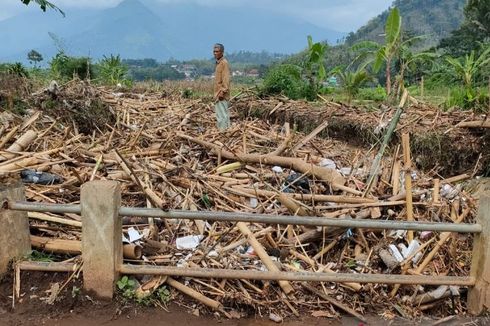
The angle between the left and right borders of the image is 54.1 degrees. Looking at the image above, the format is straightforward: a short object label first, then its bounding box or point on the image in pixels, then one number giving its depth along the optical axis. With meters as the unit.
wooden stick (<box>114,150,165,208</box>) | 4.53
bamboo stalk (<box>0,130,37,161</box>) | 5.24
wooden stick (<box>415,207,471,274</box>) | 3.99
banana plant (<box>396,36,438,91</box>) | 13.30
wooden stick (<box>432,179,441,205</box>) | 4.72
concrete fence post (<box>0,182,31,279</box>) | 3.61
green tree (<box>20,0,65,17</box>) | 9.02
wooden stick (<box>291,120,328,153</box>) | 6.53
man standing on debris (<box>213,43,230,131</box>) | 7.94
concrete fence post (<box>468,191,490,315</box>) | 3.46
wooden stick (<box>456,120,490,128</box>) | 7.20
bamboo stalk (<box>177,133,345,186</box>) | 5.18
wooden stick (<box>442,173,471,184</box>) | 5.47
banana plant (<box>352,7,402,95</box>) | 11.73
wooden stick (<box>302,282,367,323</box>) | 3.65
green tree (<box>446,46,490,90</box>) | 13.24
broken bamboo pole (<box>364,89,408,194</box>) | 4.81
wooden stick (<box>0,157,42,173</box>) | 4.89
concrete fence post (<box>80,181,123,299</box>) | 3.48
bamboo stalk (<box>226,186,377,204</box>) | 4.64
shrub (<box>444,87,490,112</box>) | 9.26
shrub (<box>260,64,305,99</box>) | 13.47
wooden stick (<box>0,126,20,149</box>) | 5.50
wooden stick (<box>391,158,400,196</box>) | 5.01
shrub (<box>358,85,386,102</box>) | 14.93
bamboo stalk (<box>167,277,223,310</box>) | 3.61
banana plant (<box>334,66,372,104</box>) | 12.94
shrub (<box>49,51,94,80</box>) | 15.52
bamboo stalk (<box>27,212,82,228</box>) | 4.25
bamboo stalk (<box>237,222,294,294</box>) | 3.76
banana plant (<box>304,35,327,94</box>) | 13.99
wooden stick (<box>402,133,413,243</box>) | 4.32
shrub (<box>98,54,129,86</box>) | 16.67
